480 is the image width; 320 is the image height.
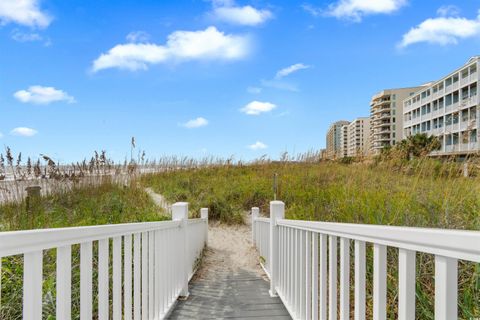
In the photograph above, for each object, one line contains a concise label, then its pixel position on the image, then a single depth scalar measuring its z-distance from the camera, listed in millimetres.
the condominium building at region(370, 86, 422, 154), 65562
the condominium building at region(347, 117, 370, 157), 65562
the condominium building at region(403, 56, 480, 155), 34750
